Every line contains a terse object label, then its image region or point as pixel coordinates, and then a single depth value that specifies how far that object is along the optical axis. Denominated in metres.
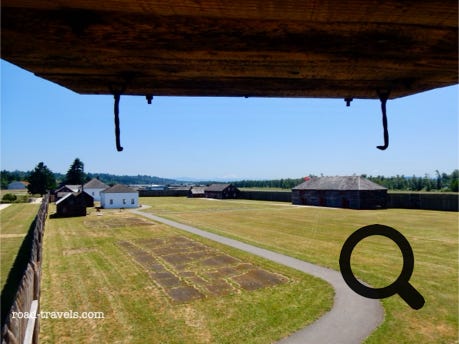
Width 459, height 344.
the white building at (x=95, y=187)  66.50
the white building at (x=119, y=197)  52.03
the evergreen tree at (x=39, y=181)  75.38
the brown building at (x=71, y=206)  39.09
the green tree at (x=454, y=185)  80.12
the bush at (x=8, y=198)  64.50
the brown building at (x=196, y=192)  83.25
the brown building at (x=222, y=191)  75.19
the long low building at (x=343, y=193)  46.69
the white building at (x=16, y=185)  141.15
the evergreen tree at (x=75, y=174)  85.74
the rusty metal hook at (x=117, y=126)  2.51
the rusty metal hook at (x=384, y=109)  2.76
